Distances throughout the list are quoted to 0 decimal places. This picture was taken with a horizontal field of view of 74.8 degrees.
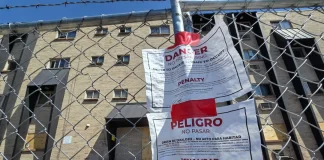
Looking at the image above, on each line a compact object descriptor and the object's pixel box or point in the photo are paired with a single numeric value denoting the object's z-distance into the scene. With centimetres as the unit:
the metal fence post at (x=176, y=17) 83
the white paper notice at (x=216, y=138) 61
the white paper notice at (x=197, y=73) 69
